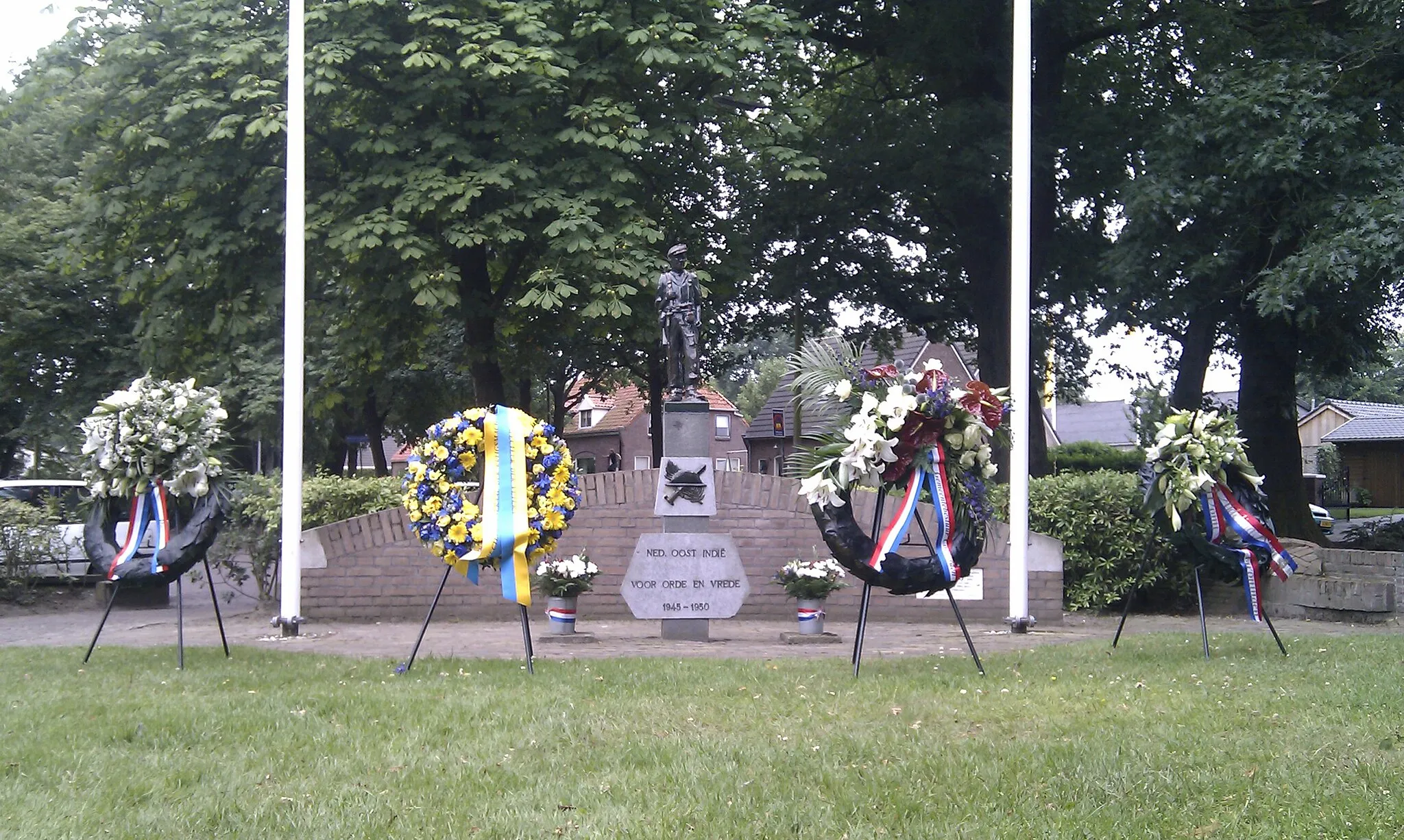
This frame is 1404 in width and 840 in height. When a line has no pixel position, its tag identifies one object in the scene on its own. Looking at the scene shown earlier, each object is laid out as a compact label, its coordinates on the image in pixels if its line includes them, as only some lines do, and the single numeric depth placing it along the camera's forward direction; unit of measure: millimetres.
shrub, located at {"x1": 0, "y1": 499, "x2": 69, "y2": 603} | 15039
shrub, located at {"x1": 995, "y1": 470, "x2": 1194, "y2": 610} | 13922
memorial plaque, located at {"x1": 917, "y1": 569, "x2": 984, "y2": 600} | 13664
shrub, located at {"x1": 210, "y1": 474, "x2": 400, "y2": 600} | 13922
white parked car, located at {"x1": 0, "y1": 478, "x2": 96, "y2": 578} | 15938
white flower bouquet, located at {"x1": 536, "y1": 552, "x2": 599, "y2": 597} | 12094
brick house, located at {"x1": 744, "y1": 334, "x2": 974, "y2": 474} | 44125
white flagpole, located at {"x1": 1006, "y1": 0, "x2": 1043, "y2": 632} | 12102
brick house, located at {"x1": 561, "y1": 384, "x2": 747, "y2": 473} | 65500
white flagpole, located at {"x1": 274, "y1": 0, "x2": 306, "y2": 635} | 11930
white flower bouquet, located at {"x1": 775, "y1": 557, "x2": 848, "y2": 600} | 12297
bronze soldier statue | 12625
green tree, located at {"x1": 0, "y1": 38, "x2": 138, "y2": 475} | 24047
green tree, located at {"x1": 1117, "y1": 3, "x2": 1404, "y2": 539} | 15398
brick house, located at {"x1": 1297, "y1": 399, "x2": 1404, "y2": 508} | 52406
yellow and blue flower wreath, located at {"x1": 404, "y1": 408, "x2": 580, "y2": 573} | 9305
